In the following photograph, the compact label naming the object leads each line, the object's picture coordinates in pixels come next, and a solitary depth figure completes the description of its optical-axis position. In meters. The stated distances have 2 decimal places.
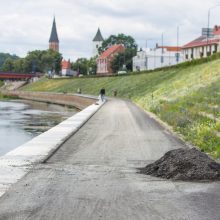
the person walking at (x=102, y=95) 60.76
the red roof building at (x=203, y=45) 108.12
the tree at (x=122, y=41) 173.62
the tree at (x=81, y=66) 182.50
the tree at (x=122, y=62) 148.62
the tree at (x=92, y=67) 174.85
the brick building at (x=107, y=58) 159.75
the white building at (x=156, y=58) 137.38
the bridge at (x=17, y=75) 177.62
